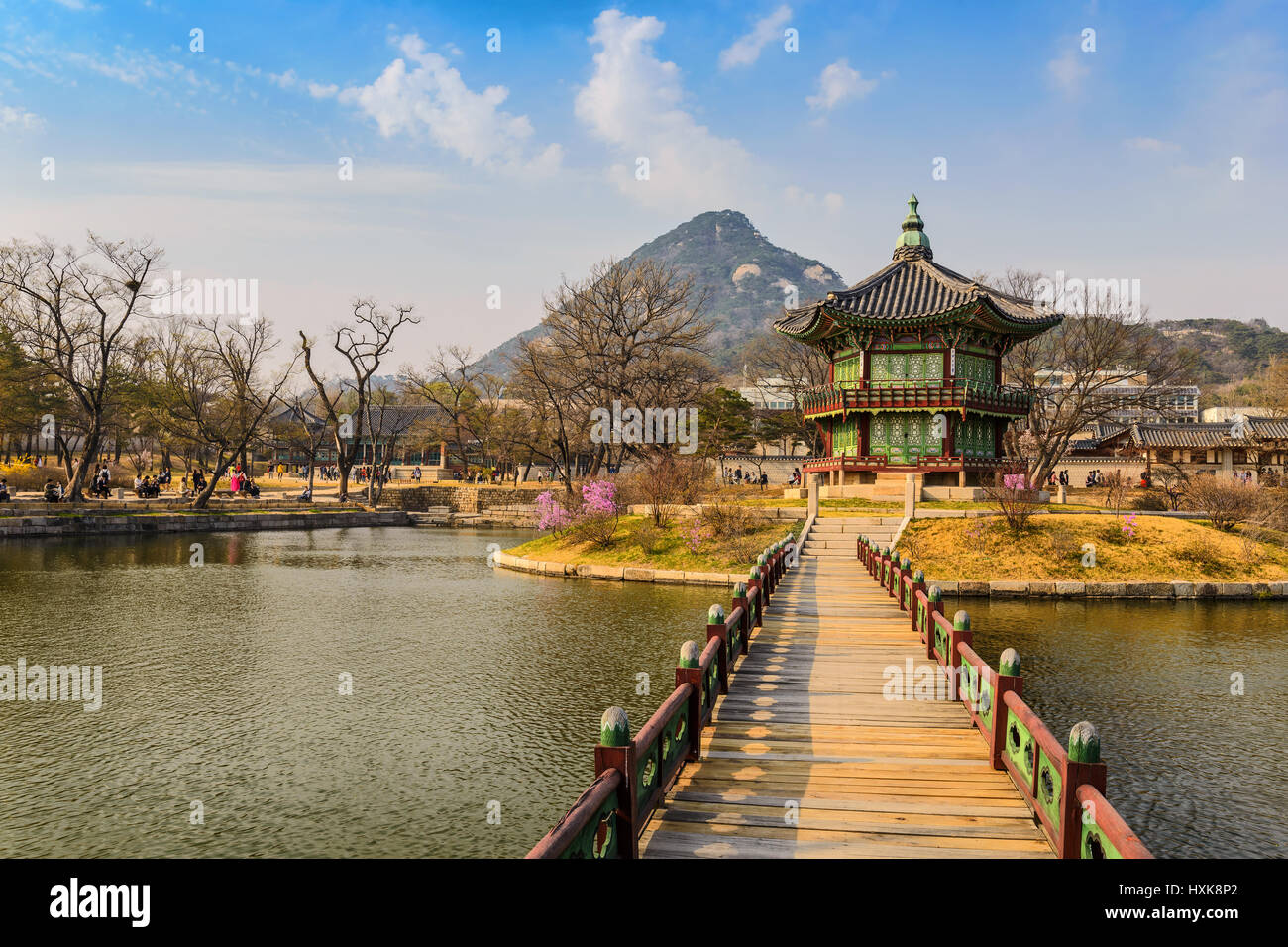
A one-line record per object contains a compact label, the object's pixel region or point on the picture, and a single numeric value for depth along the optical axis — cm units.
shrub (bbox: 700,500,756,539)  2792
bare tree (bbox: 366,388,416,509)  8188
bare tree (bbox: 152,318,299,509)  5528
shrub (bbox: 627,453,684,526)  2973
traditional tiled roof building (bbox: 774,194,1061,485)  3591
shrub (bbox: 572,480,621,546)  2953
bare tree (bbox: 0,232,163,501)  4212
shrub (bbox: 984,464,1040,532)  2638
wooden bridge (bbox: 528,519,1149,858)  539
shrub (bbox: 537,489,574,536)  3184
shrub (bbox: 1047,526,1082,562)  2530
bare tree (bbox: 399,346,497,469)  6806
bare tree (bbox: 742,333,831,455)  6544
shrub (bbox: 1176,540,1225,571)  2500
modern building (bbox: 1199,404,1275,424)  8201
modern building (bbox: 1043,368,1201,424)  4669
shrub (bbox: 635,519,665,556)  2812
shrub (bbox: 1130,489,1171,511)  3678
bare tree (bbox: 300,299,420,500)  5959
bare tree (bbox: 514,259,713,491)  4956
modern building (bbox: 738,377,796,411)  8919
